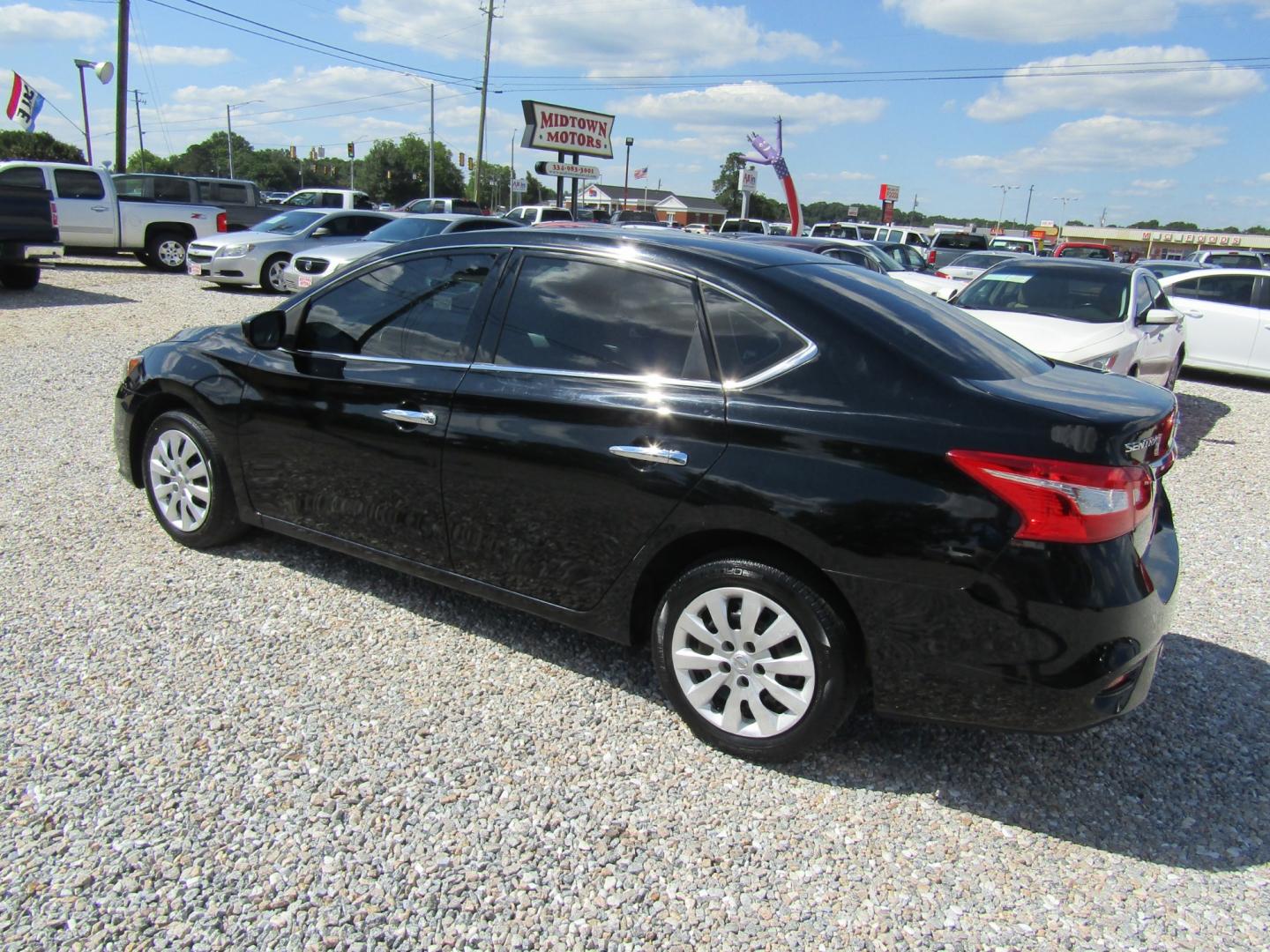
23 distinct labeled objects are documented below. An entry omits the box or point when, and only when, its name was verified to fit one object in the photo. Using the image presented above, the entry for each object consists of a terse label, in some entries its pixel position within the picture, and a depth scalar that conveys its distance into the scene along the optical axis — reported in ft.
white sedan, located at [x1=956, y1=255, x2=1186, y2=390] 24.40
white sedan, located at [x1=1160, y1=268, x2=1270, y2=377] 38.93
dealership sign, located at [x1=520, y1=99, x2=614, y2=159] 91.25
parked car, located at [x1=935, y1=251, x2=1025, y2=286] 65.16
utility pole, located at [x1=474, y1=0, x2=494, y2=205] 145.59
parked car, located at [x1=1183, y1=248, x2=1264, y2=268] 89.40
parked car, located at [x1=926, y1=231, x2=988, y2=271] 105.87
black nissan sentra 8.21
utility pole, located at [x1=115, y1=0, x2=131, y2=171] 85.71
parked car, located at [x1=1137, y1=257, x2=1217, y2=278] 52.66
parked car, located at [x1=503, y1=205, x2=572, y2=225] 82.58
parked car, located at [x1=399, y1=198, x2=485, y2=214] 100.32
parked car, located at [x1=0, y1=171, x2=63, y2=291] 42.91
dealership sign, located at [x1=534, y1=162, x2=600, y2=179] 94.48
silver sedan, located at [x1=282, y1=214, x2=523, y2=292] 43.80
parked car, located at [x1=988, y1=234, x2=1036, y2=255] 110.11
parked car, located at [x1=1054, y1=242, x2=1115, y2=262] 107.45
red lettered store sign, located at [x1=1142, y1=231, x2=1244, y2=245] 288.51
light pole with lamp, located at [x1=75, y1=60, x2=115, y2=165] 91.96
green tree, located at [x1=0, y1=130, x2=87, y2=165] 214.48
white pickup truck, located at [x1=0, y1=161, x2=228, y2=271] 56.49
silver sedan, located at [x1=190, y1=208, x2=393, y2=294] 50.14
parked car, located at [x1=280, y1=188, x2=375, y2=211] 79.82
